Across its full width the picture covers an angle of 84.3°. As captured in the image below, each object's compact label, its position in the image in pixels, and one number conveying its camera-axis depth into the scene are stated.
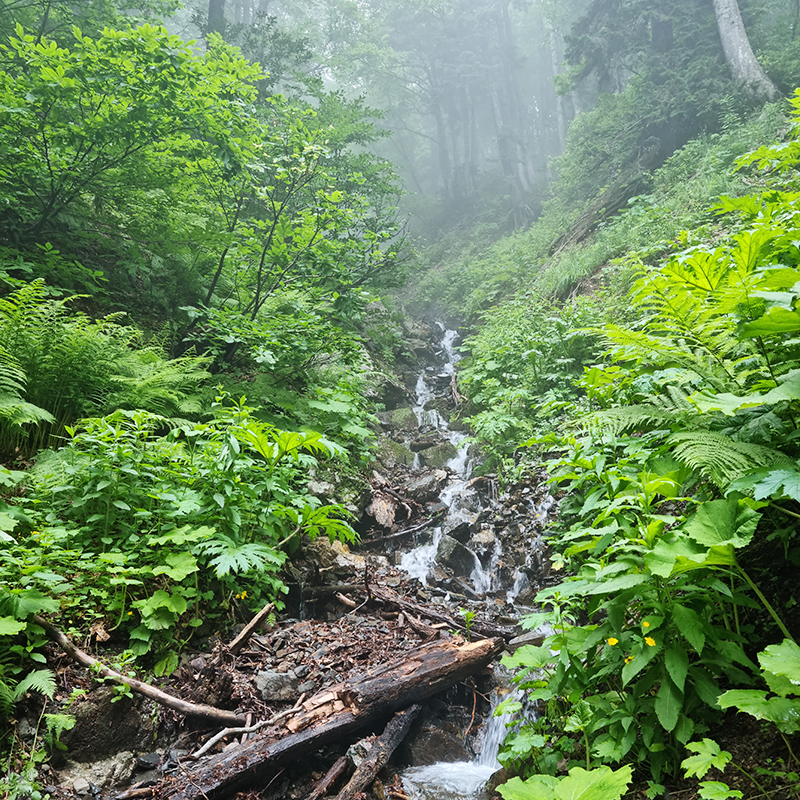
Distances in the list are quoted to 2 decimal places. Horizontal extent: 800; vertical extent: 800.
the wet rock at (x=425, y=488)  7.07
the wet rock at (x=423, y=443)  8.82
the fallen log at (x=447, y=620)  4.10
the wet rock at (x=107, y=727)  2.45
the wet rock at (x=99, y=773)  2.34
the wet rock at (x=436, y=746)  3.23
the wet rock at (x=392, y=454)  7.89
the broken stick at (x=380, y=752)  2.73
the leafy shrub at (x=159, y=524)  2.85
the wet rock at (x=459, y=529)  5.99
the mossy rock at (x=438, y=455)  8.29
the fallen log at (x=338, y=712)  2.46
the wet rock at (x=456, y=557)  5.59
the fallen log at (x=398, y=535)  5.78
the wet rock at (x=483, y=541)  5.77
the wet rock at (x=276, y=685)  3.06
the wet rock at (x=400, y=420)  9.49
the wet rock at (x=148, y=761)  2.52
